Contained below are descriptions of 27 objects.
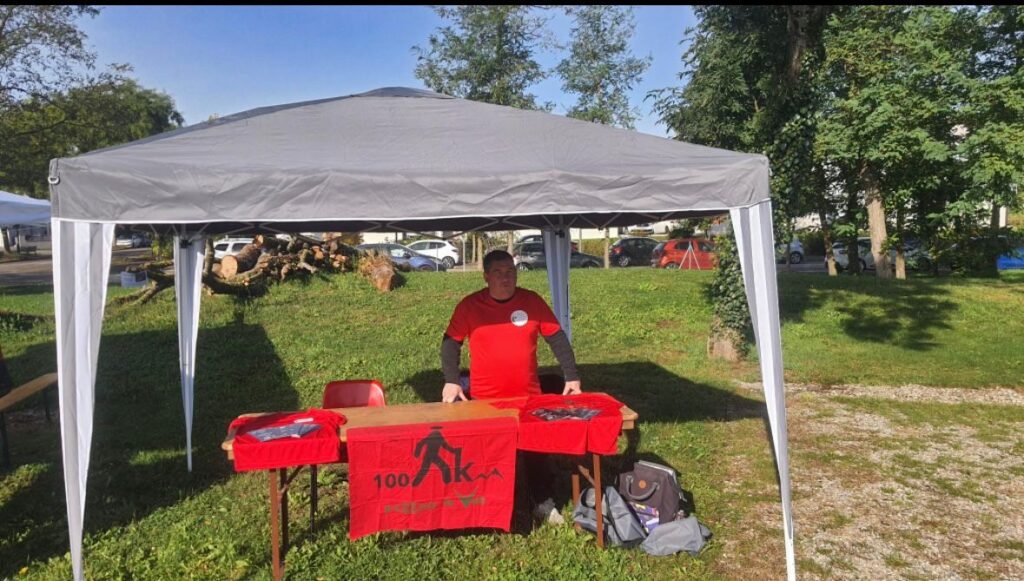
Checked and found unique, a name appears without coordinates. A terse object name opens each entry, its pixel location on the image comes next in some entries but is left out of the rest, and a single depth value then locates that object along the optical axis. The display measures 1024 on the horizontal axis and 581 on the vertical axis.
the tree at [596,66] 17.36
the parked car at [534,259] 21.23
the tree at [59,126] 17.73
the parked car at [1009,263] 22.64
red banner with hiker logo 3.32
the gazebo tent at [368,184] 2.95
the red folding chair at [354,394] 4.35
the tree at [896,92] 11.69
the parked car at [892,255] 20.33
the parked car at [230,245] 25.58
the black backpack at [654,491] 3.84
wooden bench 5.03
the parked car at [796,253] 29.83
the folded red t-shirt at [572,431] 3.43
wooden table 3.36
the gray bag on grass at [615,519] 3.71
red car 22.70
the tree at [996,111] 10.19
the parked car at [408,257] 21.15
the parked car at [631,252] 25.17
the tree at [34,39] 17.16
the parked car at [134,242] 48.81
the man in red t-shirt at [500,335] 4.10
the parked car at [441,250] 24.89
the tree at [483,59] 15.57
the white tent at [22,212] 7.73
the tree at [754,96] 7.73
